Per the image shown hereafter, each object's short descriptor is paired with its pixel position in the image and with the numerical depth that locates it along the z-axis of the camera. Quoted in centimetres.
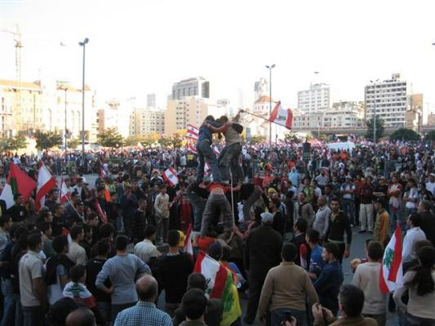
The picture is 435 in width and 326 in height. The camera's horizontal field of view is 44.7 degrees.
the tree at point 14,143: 6756
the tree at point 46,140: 7450
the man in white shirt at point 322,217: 1005
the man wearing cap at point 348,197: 1587
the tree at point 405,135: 7875
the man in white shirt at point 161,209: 1354
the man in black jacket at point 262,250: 716
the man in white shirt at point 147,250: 707
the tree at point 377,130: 8262
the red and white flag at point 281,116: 1948
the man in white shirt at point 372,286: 570
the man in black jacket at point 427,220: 897
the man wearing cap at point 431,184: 1492
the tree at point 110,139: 7564
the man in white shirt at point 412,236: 762
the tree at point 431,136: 7411
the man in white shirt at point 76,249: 676
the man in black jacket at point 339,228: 949
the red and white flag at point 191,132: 2808
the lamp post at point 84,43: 3192
